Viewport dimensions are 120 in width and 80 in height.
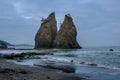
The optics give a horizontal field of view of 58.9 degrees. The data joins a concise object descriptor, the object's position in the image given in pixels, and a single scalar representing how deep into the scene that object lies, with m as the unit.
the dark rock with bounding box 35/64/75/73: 11.84
